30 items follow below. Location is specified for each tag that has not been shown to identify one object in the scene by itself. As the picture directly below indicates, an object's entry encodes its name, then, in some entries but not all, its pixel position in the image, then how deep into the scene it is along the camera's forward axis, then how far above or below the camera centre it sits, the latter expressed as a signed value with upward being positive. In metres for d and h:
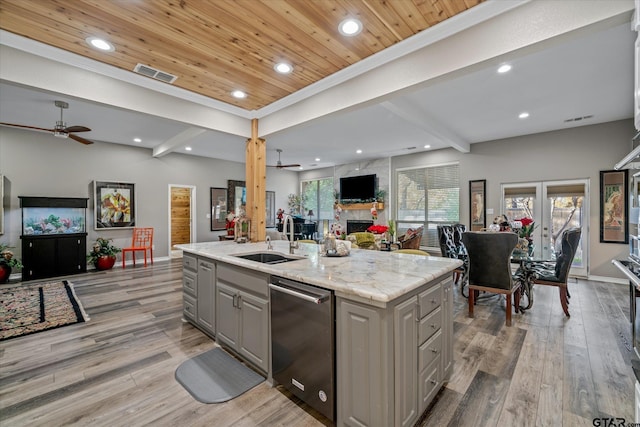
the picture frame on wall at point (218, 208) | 8.35 +0.03
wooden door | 8.54 -0.22
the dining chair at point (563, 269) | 3.30 -0.76
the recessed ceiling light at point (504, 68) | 3.03 +1.59
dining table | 3.44 -0.82
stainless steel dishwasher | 1.65 -0.88
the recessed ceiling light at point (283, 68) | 2.78 +1.48
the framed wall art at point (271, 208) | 10.02 +0.03
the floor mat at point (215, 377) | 2.04 -1.38
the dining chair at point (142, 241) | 6.61 -0.81
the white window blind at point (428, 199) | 7.18 +0.28
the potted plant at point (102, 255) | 6.03 -1.02
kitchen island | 1.45 -0.74
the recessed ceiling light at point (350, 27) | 2.14 +1.48
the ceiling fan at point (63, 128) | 4.05 +1.21
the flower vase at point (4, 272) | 4.94 -1.16
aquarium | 5.36 -0.23
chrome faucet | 2.79 -0.30
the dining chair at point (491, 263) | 3.16 -0.67
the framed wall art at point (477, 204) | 6.53 +0.11
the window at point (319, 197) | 10.45 +0.48
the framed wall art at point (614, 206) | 4.89 +0.04
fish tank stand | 5.21 -0.54
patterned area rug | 3.14 -1.34
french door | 5.32 +0.01
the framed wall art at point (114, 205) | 6.29 +0.10
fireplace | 8.94 -0.55
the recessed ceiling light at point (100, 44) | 2.38 +1.49
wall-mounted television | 8.59 +0.68
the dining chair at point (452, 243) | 4.51 -0.60
